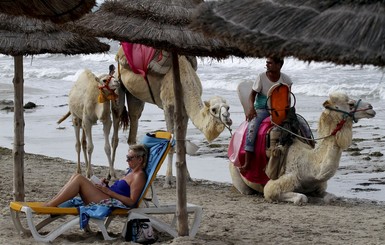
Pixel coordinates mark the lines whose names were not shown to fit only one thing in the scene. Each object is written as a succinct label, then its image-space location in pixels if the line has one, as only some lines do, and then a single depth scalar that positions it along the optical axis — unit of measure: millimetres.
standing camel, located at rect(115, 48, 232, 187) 18057
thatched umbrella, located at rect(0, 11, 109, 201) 13973
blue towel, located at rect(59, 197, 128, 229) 13083
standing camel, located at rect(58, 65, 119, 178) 20380
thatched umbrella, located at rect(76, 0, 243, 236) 12070
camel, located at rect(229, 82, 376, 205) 16999
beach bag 13339
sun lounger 13027
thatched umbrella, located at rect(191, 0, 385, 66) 7426
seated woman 13394
